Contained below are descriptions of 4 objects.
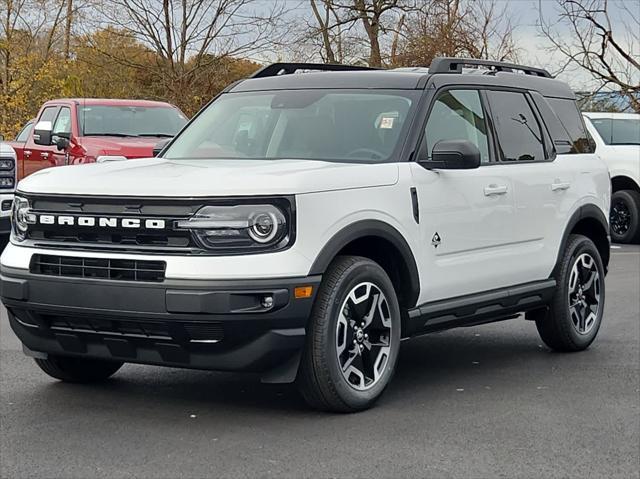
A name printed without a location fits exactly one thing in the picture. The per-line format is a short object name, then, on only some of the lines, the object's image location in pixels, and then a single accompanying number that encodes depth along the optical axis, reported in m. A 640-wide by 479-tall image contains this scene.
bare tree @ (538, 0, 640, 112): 24.08
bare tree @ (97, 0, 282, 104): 25.77
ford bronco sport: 5.65
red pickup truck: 14.46
